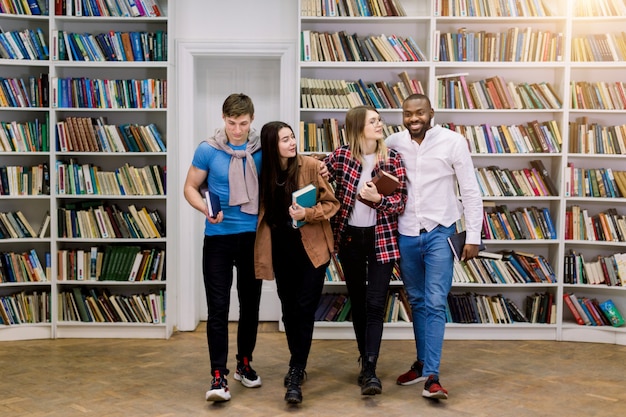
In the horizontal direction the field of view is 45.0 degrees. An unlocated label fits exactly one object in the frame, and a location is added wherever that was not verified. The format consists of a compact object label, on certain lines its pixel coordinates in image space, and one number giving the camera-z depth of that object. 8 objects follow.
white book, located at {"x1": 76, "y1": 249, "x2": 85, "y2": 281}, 5.67
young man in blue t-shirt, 3.97
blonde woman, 4.13
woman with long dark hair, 3.99
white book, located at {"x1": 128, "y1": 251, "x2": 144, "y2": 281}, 5.69
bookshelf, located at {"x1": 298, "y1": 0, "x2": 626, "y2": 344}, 5.61
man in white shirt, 4.10
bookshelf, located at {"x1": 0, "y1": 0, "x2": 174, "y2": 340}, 5.57
